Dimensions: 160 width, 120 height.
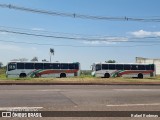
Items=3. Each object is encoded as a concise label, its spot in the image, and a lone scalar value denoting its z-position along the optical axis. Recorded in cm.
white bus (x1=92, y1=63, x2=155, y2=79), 5409
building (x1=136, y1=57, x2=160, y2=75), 8378
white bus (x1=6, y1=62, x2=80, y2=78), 5112
